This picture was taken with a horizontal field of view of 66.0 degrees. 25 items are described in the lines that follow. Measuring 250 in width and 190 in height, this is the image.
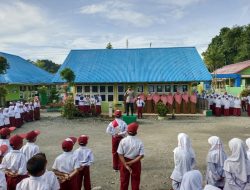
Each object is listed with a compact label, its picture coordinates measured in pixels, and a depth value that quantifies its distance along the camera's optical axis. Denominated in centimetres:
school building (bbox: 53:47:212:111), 1528
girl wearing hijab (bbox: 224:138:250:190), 295
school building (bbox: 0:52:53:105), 1738
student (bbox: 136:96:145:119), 1292
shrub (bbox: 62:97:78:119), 1277
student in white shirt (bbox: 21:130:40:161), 381
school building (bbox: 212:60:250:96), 2259
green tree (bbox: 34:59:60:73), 5251
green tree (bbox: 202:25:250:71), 2939
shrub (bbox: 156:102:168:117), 1241
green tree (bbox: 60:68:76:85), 1456
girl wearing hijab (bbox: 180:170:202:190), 243
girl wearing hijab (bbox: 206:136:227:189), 342
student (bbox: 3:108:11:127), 964
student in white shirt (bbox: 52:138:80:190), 323
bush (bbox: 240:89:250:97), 1616
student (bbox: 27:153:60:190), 248
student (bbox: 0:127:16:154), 401
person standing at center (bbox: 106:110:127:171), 509
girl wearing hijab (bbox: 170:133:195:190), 340
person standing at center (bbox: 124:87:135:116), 1258
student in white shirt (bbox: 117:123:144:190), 373
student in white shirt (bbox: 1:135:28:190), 322
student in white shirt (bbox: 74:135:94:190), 386
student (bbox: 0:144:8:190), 264
